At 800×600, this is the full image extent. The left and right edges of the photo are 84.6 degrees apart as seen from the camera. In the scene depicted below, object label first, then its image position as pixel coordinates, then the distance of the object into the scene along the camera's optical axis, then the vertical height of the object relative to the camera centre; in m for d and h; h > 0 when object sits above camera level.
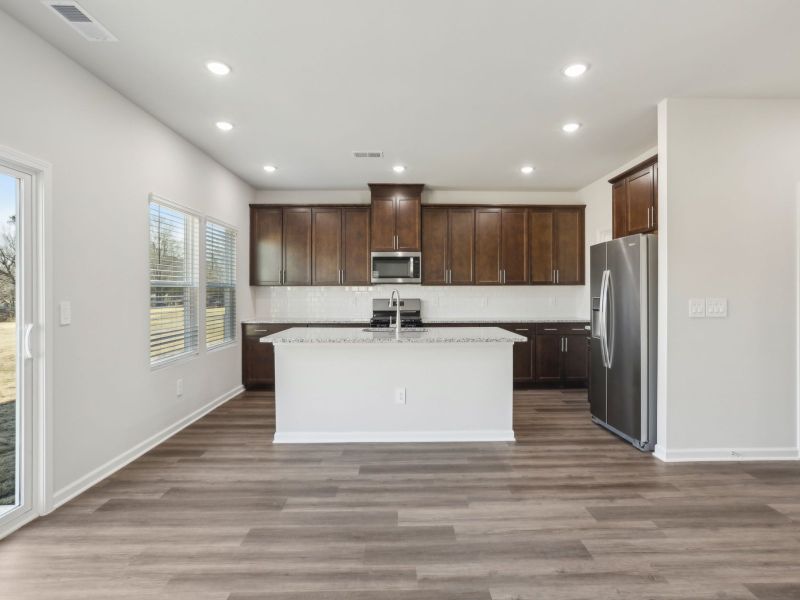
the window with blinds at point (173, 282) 3.63 +0.12
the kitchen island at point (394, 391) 3.70 -0.80
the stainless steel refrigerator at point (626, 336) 3.42 -0.33
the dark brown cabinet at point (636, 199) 3.72 +0.89
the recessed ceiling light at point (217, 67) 2.68 +1.42
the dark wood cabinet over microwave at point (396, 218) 5.75 +1.03
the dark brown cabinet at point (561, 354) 5.59 -0.73
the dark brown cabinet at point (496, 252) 5.93 +0.60
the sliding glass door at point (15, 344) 2.27 -0.25
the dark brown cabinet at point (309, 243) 5.89 +0.71
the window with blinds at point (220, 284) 4.66 +0.13
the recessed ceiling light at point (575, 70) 2.73 +1.43
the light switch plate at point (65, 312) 2.57 -0.10
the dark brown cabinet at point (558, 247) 5.96 +0.67
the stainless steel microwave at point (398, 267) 5.79 +0.39
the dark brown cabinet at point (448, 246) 5.90 +0.68
